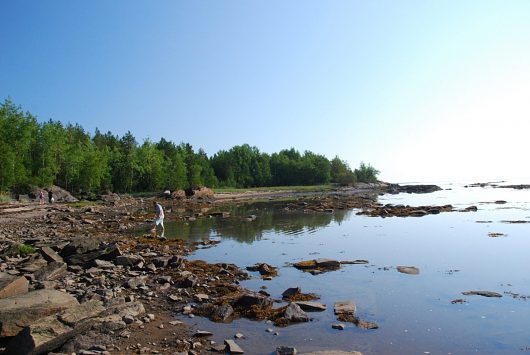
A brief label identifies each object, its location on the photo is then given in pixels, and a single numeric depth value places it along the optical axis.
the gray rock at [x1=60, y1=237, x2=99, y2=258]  20.81
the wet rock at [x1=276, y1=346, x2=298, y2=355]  10.13
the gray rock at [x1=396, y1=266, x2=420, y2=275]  20.31
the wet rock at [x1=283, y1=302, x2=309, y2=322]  12.95
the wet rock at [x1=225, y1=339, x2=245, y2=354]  10.37
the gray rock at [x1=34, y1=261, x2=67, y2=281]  16.25
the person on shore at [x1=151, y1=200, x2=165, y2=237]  35.56
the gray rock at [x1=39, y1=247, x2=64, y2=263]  19.52
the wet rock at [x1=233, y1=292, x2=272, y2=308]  14.12
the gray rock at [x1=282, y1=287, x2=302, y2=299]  15.87
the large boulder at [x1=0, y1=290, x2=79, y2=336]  9.98
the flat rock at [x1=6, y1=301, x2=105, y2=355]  9.18
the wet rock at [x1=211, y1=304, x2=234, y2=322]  13.03
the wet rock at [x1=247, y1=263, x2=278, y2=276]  19.99
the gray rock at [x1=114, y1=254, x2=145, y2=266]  19.77
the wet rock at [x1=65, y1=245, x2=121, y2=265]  19.92
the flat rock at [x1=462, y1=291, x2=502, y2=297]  16.20
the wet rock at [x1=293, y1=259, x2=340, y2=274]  21.17
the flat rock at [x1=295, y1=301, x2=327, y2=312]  14.09
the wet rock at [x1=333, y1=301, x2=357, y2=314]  13.83
